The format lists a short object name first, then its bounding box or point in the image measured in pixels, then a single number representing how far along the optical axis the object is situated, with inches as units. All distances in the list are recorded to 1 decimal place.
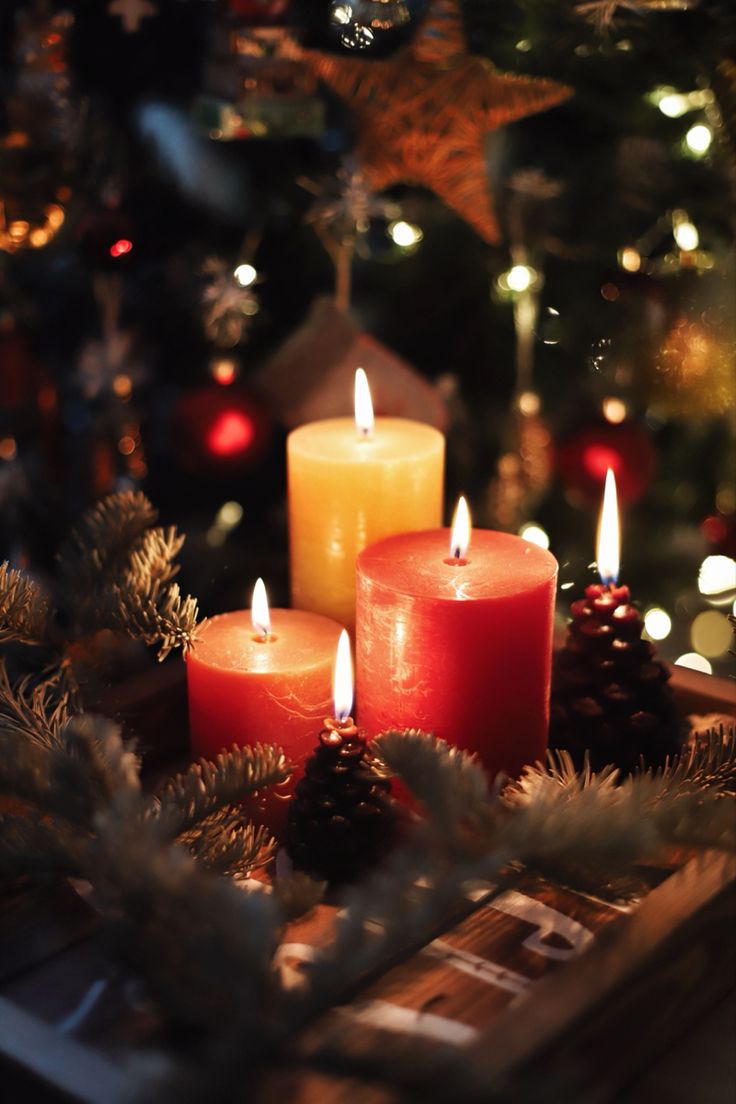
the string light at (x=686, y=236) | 45.0
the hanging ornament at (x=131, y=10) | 42.1
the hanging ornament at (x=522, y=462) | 48.0
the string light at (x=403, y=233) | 46.9
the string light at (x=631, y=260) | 45.2
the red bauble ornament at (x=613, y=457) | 45.8
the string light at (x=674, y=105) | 45.4
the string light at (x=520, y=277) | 46.0
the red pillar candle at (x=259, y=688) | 36.3
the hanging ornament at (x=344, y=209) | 44.0
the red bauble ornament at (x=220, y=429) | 45.1
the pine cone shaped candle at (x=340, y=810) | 34.9
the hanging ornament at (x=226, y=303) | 44.8
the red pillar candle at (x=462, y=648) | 35.7
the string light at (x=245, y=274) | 44.8
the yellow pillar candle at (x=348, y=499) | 38.8
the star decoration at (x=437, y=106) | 41.2
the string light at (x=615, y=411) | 46.1
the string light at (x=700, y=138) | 45.2
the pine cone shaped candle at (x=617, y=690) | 37.0
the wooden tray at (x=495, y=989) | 30.4
